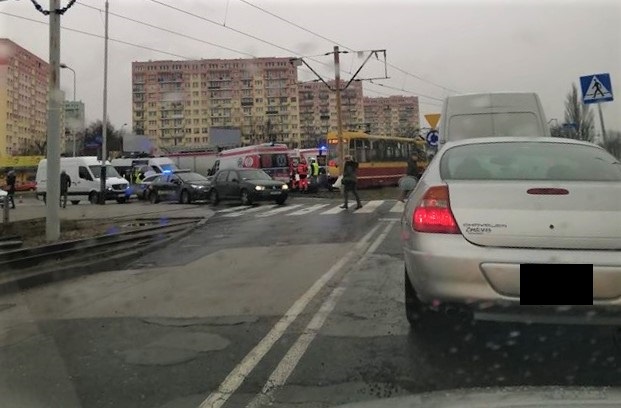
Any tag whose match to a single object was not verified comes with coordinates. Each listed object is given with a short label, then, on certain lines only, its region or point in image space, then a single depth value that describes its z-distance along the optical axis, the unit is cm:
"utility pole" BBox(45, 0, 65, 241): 1095
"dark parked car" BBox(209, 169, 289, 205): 2142
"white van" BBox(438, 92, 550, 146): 1162
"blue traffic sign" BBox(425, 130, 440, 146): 2347
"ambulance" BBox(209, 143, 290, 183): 3325
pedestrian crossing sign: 1189
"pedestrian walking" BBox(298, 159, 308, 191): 2945
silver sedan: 357
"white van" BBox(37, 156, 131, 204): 2831
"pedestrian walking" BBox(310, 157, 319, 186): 3023
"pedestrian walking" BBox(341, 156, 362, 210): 1759
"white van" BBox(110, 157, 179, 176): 4541
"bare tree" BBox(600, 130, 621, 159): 1992
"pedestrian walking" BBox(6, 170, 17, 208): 2628
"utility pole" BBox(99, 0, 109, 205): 2630
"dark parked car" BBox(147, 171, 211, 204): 2434
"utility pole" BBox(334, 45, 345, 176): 2858
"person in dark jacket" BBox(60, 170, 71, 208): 2352
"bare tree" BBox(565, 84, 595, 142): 3967
